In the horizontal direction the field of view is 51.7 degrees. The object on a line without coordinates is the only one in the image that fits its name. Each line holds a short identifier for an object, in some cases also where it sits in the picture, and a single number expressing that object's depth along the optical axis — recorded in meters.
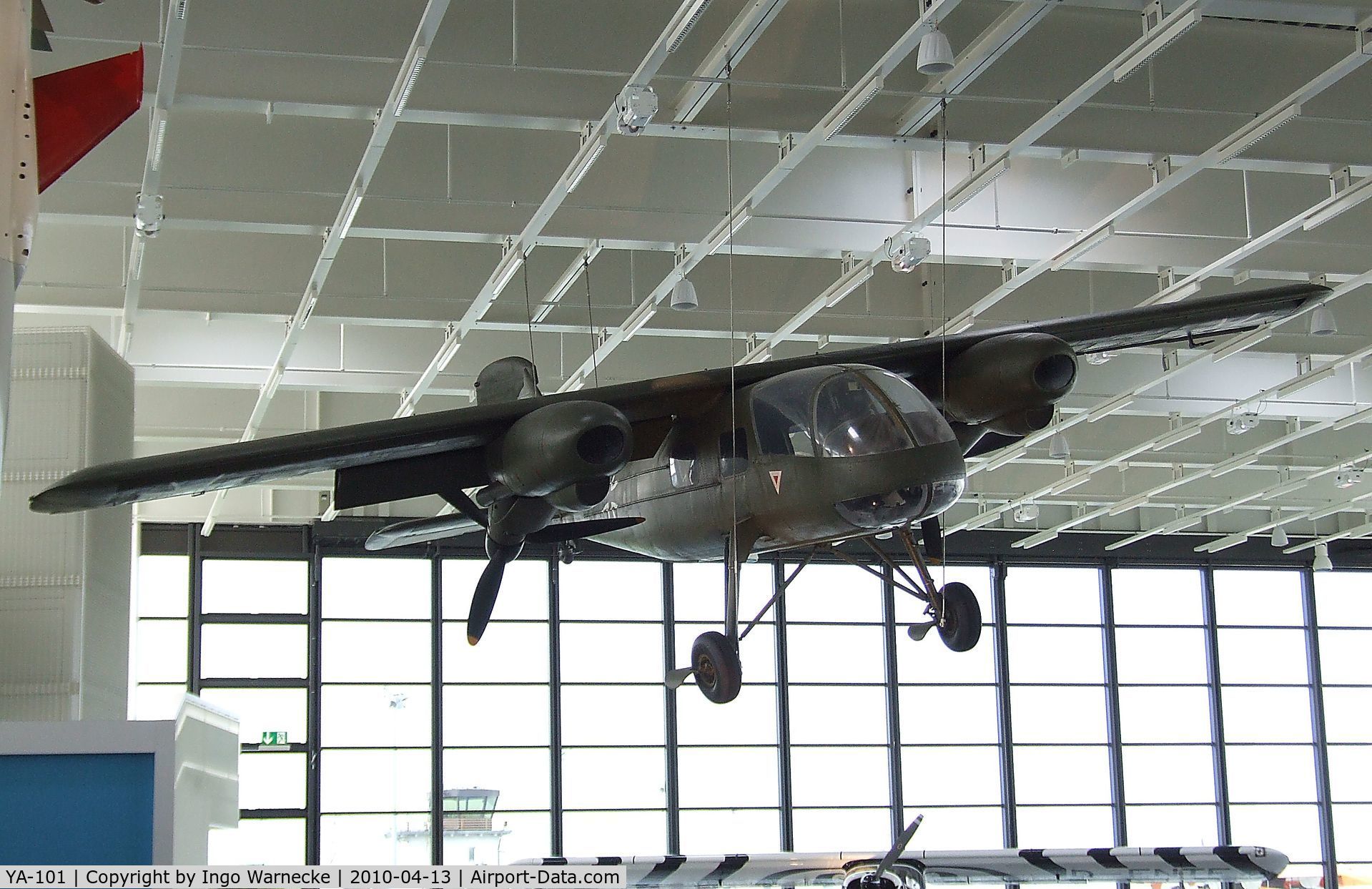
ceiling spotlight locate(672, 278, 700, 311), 10.63
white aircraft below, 14.73
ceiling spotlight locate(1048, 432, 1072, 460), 15.35
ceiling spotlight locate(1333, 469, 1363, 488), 16.89
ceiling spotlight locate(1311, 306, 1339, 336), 11.41
